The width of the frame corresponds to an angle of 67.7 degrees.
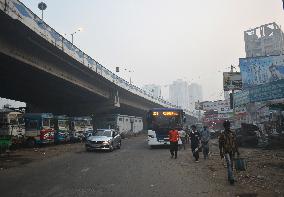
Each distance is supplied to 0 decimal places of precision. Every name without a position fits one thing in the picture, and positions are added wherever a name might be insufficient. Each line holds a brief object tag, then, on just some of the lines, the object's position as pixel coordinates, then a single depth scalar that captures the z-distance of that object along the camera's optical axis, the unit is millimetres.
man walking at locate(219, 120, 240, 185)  6378
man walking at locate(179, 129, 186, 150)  16950
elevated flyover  13265
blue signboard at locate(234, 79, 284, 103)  16790
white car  14609
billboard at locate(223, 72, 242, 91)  26173
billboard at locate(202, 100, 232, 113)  42568
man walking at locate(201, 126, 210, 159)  11385
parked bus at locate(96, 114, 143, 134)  28598
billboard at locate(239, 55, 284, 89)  20664
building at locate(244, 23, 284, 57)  66338
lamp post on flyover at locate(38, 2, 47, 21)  20607
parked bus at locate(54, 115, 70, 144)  20908
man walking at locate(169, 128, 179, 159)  11930
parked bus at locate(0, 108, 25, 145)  16790
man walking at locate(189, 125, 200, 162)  10964
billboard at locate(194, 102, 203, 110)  47457
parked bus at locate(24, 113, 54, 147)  18323
